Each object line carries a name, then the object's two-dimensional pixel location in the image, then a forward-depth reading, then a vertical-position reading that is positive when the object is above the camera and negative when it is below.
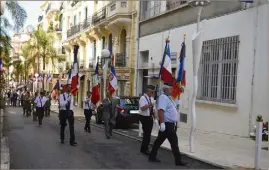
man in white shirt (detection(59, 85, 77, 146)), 12.90 -1.11
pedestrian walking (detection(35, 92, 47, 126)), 20.76 -1.68
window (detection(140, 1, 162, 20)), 23.97 +3.74
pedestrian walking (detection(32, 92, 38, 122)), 23.72 -2.53
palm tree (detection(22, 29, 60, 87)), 51.03 +3.01
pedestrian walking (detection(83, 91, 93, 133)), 17.27 -1.56
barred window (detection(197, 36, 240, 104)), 15.90 +0.17
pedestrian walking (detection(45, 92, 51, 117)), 27.44 -2.48
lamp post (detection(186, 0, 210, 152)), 11.15 +0.47
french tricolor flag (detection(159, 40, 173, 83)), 12.58 +0.13
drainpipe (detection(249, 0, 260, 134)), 14.34 +0.37
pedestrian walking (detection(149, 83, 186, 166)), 9.48 -1.05
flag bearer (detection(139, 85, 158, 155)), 11.10 -1.11
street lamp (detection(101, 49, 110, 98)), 20.66 +0.84
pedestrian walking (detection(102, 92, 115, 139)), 14.88 -1.51
